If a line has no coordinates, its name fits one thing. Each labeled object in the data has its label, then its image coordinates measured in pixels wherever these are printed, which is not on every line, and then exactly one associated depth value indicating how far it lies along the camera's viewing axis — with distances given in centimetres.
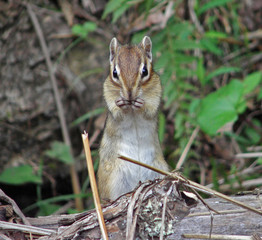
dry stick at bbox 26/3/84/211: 979
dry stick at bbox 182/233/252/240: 400
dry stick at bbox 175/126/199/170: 669
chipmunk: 646
